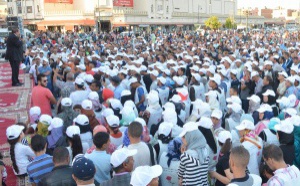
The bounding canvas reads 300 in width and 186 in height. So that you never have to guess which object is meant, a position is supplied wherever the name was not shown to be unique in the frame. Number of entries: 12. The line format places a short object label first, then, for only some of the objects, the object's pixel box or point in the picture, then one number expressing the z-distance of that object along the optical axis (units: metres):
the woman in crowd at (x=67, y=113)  5.43
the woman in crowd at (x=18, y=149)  4.36
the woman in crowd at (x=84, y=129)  4.68
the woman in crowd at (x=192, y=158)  3.57
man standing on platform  9.49
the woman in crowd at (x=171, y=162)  4.02
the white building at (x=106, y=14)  48.88
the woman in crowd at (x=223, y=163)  3.79
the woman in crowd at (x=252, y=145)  4.16
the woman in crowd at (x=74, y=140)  4.25
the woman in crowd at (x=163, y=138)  4.25
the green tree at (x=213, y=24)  49.14
